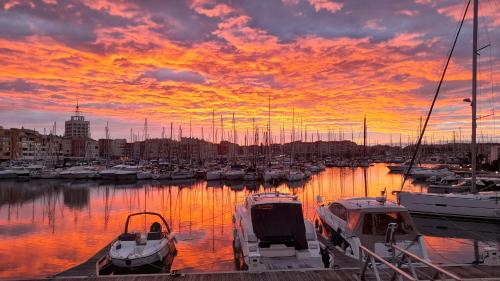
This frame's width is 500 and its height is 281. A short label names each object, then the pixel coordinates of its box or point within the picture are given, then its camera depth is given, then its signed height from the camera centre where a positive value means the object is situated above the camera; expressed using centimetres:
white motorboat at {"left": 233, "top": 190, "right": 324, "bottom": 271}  1452 -316
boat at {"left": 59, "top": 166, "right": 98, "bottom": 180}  7688 -337
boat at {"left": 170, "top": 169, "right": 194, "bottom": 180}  7325 -361
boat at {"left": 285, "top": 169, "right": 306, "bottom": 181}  6810 -360
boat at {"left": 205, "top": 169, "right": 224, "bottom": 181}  7144 -360
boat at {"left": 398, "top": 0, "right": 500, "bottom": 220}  2798 -349
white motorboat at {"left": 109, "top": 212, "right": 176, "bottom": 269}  1608 -398
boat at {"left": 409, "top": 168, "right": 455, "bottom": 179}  7119 -327
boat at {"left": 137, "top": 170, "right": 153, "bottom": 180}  7600 -374
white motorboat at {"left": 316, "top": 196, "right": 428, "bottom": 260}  1533 -303
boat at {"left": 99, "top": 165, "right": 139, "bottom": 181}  7556 -353
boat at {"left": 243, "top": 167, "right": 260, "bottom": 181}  6881 -362
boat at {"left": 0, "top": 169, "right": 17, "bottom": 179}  7944 -358
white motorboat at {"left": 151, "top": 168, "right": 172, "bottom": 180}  7416 -384
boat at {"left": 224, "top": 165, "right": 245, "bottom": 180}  7125 -354
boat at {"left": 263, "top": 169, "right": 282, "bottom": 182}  6609 -348
